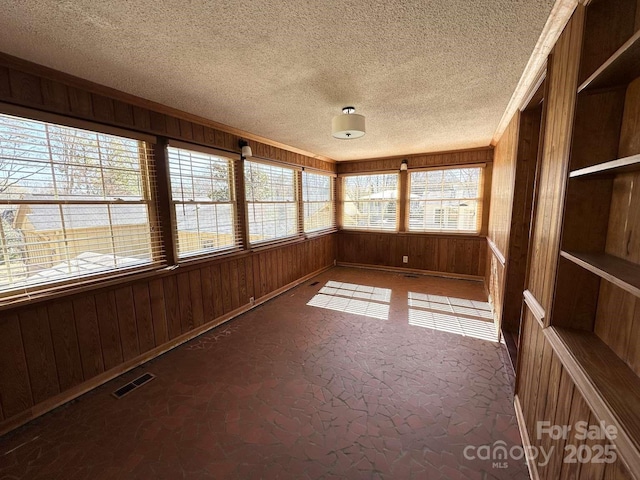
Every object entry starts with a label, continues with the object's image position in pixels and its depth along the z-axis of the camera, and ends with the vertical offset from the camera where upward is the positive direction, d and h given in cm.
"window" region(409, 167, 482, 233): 470 +7
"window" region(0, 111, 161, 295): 172 +4
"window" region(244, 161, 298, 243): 358 +8
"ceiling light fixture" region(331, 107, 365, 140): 236 +72
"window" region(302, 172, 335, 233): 485 +9
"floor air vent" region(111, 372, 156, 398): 205 -141
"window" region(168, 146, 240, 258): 270 +7
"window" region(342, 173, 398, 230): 539 +7
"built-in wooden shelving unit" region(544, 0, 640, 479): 93 -12
